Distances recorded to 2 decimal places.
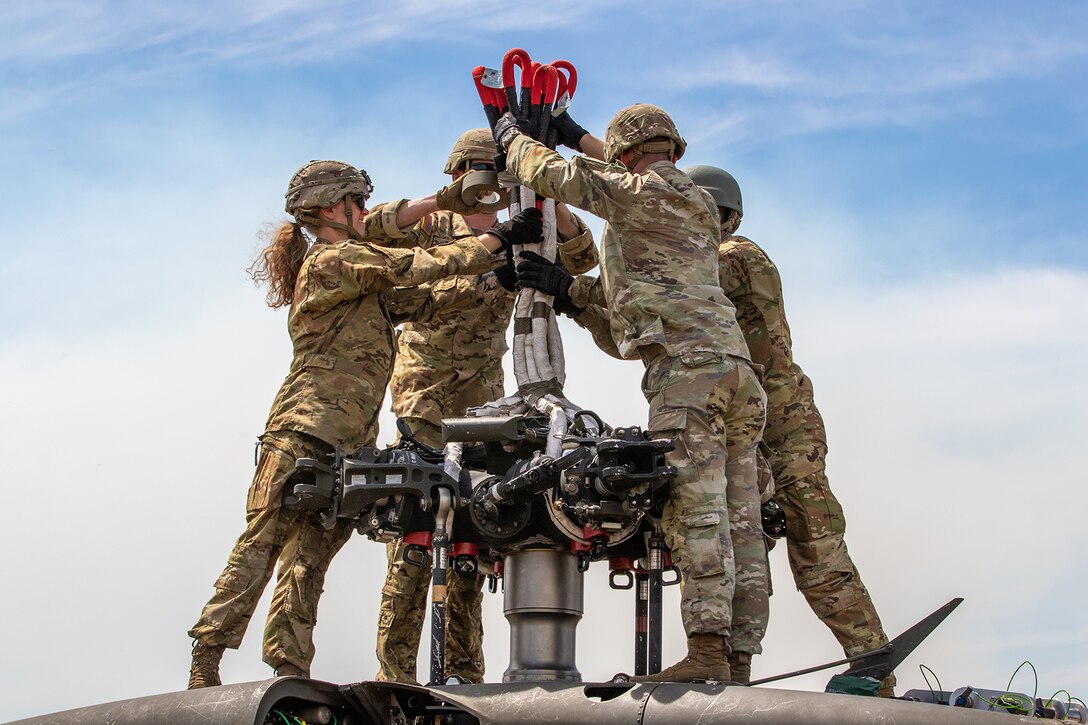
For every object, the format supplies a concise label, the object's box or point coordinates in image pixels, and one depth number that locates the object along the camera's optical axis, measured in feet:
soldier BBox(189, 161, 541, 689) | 32.35
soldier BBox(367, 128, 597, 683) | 36.47
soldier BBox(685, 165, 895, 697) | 35.45
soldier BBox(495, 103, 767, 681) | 29.27
